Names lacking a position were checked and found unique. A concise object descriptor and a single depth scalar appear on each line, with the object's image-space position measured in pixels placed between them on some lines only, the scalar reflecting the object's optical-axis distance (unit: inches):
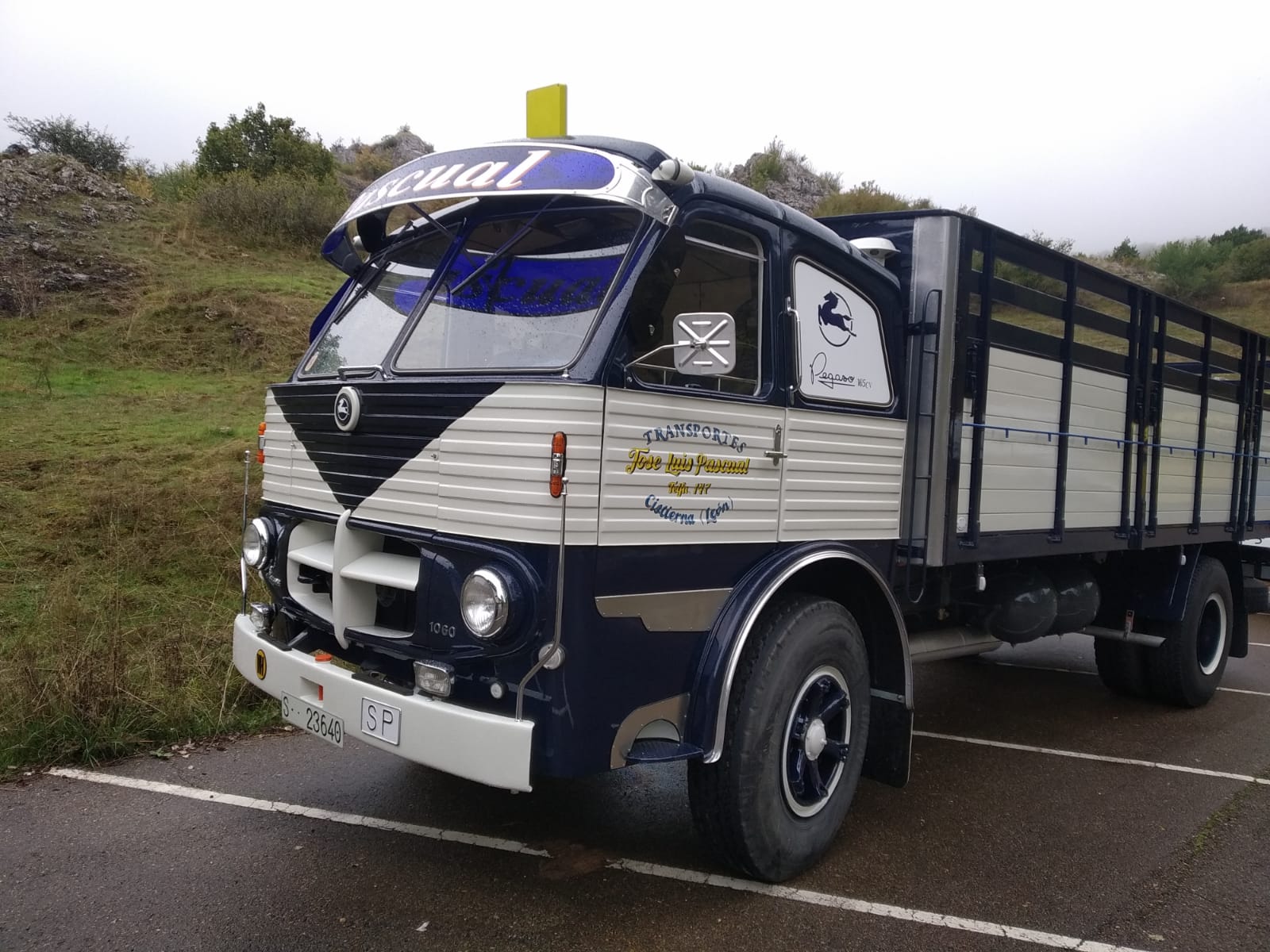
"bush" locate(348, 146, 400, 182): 1291.7
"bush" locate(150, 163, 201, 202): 881.5
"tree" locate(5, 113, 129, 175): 984.9
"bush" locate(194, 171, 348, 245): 776.9
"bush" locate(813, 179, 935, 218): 1046.4
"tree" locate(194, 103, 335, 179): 1006.4
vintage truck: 115.3
